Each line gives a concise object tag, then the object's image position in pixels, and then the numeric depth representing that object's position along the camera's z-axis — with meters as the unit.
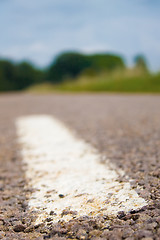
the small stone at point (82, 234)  0.56
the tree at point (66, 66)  20.22
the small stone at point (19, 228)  0.58
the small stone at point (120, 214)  0.58
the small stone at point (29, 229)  0.58
